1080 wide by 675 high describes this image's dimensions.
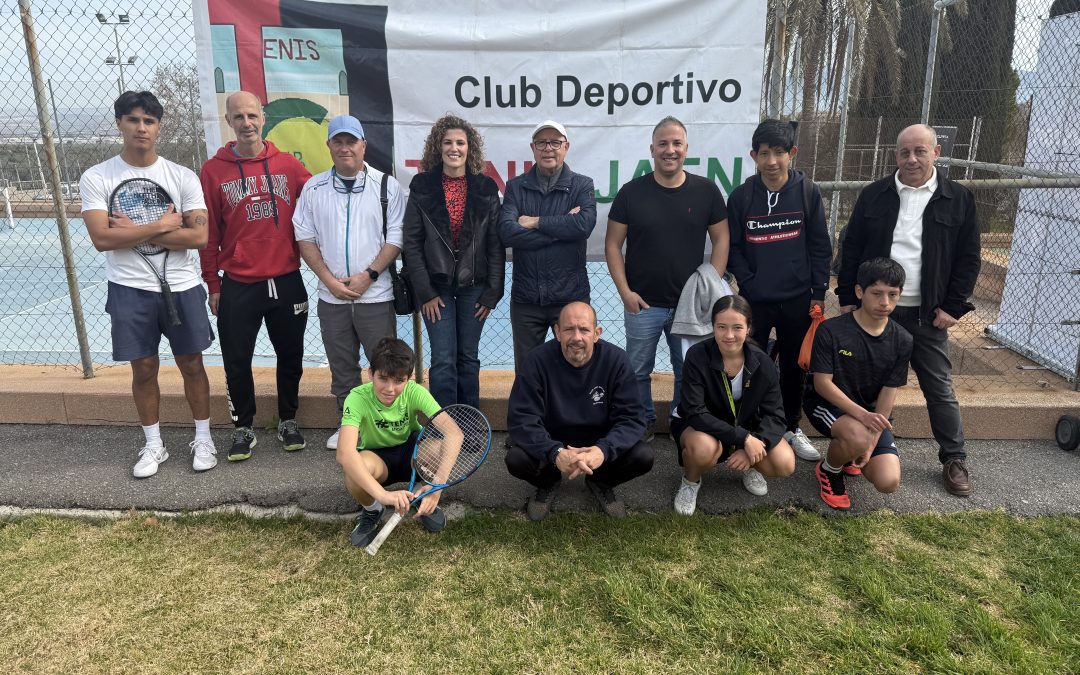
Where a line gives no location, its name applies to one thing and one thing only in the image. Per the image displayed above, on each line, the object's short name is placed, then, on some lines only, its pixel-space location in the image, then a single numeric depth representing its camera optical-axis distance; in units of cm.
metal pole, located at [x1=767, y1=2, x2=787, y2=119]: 439
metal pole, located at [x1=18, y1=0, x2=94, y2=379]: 459
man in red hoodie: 405
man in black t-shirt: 401
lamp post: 472
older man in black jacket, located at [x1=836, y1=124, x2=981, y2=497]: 386
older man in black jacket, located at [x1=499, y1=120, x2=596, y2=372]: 396
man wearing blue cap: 404
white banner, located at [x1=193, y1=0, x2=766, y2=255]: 461
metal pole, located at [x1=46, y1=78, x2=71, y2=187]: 489
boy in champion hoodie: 399
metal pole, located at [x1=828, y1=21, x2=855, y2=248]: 602
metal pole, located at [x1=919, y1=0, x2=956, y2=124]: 532
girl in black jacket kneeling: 367
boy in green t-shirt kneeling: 339
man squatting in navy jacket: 356
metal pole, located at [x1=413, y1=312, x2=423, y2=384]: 492
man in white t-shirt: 376
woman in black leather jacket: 398
